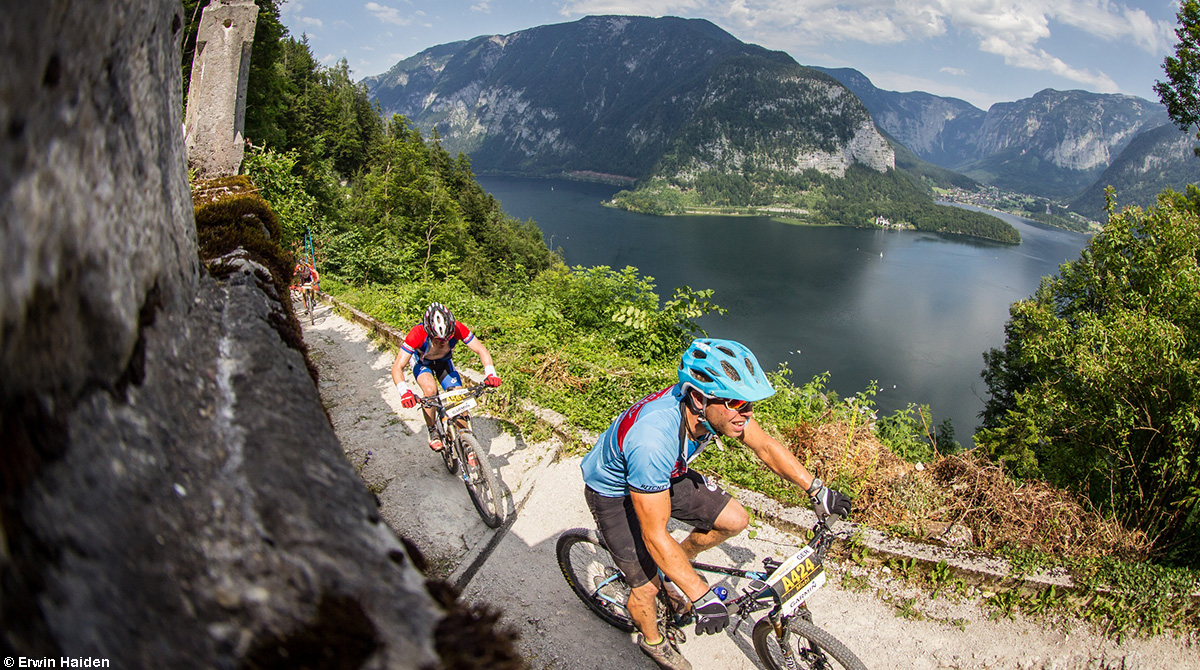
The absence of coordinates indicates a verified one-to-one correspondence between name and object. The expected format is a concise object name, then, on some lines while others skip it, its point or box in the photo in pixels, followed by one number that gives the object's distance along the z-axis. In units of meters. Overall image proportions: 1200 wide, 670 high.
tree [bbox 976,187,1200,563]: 5.80
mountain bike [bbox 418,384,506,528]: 5.18
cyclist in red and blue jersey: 5.31
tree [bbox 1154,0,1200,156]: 12.74
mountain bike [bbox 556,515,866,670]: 3.18
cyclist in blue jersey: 2.91
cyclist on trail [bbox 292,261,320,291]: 11.82
